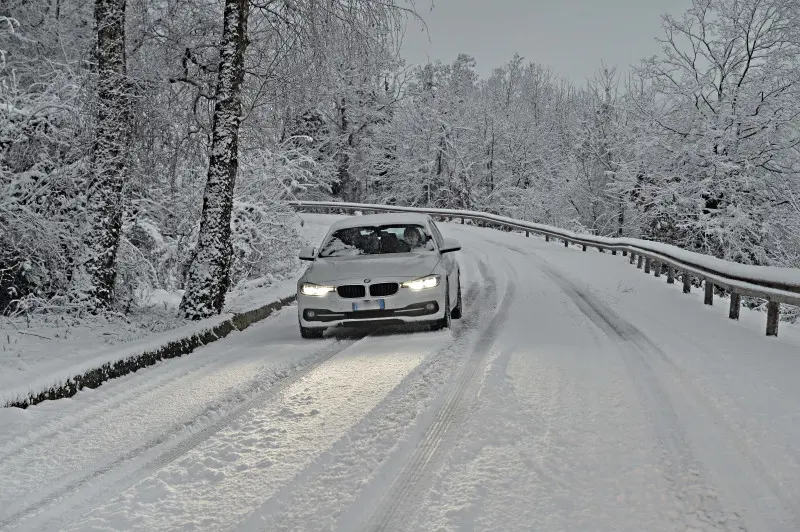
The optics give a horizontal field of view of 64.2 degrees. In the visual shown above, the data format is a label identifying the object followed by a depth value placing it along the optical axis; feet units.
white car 25.77
